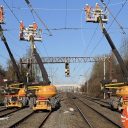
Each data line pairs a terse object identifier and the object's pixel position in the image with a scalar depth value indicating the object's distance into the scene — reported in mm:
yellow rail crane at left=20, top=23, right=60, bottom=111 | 38719
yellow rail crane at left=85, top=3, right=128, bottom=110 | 36831
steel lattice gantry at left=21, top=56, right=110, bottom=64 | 114144
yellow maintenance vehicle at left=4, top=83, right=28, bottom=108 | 45750
